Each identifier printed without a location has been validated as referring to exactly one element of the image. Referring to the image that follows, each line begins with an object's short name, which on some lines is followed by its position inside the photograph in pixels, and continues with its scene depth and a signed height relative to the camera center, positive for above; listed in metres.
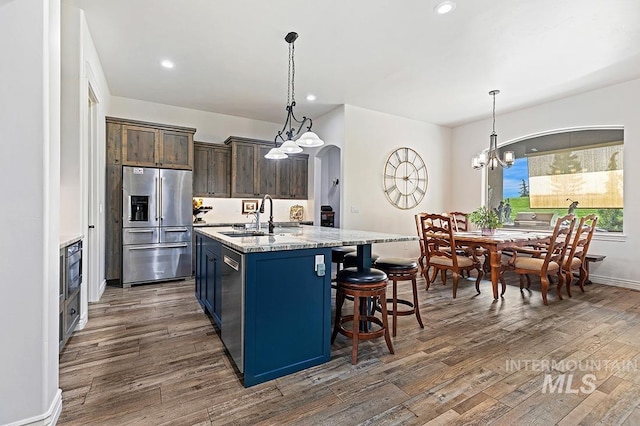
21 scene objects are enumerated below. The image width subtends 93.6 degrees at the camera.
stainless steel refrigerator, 4.41 -0.20
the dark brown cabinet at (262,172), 5.66 +0.78
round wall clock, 5.95 +0.69
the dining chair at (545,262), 3.67 -0.65
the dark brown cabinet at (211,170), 5.43 +0.76
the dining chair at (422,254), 4.45 -0.64
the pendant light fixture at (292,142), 3.01 +0.71
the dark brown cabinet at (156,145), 4.52 +1.02
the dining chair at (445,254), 3.93 -0.59
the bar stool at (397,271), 2.69 -0.53
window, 4.73 +0.60
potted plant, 4.41 -0.13
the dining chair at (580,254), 3.92 -0.58
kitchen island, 1.93 -0.62
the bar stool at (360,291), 2.24 -0.60
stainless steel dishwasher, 1.96 -0.66
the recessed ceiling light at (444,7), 2.70 +1.88
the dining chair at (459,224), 5.35 -0.23
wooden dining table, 3.79 -0.39
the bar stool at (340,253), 3.46 -0.48
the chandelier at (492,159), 4.73 +0.85
